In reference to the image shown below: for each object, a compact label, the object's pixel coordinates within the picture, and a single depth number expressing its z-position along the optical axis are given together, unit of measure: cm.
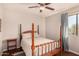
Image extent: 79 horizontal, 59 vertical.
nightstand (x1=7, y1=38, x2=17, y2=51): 175
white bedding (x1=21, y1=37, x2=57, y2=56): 180
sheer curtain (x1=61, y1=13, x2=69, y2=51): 192
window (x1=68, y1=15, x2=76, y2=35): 173
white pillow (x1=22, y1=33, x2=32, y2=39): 187
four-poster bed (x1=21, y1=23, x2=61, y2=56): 159
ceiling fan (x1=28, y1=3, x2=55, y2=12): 172
